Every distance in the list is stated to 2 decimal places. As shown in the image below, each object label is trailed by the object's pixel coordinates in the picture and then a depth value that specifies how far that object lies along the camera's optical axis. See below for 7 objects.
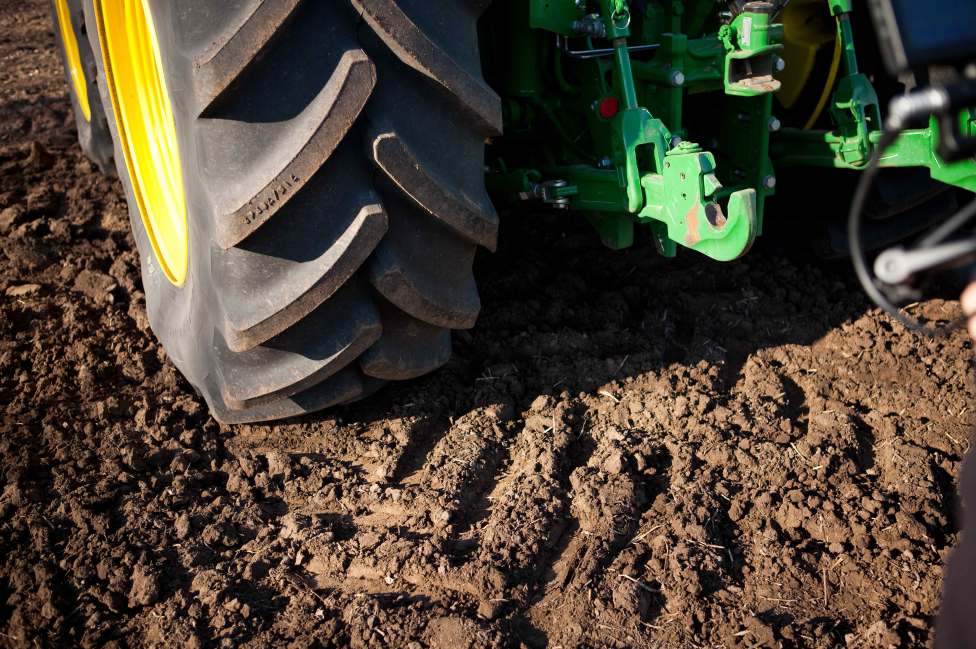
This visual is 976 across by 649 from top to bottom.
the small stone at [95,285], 2.92
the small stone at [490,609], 1.72
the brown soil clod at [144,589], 1.80
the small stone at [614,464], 2.09
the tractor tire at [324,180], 1.66
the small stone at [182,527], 1.97
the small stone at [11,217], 3.29
